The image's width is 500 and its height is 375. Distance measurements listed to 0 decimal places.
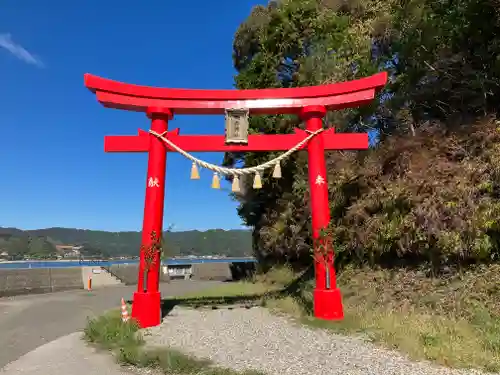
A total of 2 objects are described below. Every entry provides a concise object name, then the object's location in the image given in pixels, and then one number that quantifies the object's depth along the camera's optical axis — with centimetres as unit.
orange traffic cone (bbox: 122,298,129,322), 805
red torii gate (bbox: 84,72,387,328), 903
